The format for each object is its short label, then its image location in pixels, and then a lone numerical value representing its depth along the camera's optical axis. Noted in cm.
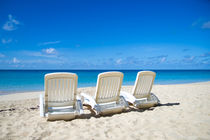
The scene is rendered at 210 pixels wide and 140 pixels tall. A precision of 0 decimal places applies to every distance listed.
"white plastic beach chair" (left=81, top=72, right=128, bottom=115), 355
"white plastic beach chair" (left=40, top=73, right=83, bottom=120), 313
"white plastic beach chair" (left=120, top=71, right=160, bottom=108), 412
